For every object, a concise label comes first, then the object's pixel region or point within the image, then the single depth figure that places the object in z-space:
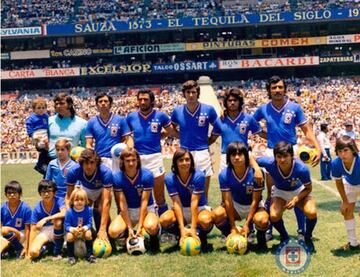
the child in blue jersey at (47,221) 6.27
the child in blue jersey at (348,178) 5.89
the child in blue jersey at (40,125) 7.75
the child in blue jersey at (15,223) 6.45
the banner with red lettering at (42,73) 46.88
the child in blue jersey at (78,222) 6.01
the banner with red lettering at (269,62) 45.03
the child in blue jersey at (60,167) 6.70
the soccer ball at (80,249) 6.13
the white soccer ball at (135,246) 6.19
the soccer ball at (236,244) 5.97
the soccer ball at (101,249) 6.10
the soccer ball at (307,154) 6.55
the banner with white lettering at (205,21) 45.16
